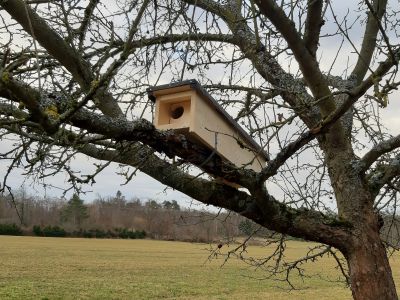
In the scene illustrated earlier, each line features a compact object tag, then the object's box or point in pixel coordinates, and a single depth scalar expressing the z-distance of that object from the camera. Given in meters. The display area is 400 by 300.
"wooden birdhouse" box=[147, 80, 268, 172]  2.40
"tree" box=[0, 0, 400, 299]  2.13
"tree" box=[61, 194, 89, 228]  58.83
